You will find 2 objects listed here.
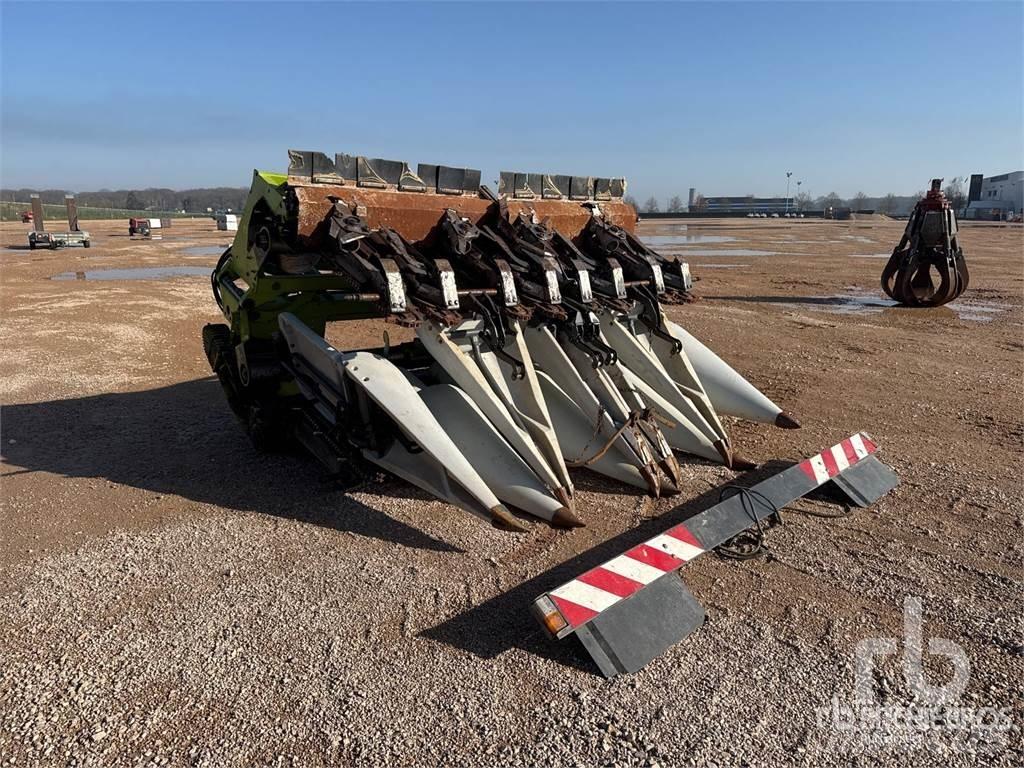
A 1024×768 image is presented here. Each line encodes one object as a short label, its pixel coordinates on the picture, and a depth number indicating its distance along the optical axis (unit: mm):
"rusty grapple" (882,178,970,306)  12500
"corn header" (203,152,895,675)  3604
